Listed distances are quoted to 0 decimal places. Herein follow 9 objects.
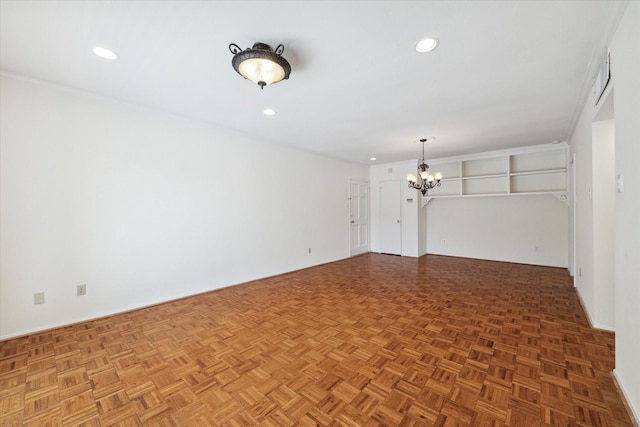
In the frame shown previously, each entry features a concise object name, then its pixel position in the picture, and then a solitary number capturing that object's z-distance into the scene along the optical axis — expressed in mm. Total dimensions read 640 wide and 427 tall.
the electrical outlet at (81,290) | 2734
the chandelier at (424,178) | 4780
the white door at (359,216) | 6559
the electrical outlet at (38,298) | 2512
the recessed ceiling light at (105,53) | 2002
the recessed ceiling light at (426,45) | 1854
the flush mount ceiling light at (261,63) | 1805
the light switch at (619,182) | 1611
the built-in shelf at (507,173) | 5027
